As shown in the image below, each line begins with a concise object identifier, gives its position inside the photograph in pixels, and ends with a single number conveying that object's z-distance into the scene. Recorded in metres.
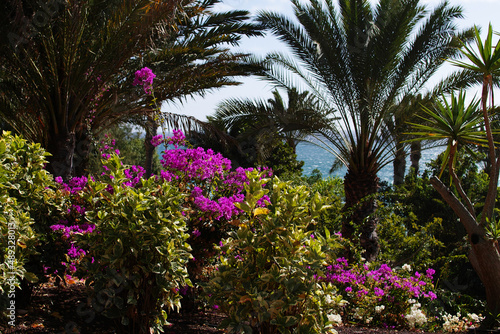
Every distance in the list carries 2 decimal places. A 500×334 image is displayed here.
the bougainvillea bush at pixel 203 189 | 4.23
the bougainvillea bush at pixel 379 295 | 5.05
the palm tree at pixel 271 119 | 8.48
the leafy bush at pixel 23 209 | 3.15
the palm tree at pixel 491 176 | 4.89
